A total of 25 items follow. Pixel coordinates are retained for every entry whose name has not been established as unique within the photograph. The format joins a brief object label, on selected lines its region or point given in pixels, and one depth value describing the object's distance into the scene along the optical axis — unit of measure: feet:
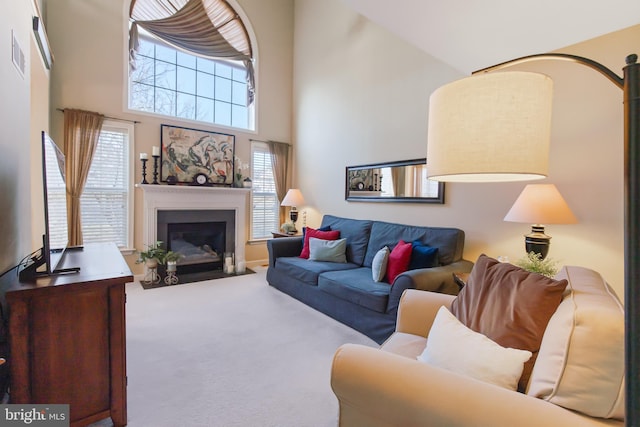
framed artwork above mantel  14.73
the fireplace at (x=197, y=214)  14.14
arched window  14.51
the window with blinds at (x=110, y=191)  13.17
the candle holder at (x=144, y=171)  13.85
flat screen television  4.70
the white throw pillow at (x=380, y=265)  9.52
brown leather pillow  3.86
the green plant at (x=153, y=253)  13.61
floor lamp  2.90
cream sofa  2.70
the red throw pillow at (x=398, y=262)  9.36
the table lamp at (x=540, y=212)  7.14
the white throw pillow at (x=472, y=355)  3.61
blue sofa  8.21
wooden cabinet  4.34
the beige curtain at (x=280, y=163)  17.85
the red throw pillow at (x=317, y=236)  13.01
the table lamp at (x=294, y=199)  16.39
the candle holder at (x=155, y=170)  14.30
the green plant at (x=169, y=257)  13.96
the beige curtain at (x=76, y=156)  12.26
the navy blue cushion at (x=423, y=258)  9.43
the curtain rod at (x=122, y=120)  13.25
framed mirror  11.37
